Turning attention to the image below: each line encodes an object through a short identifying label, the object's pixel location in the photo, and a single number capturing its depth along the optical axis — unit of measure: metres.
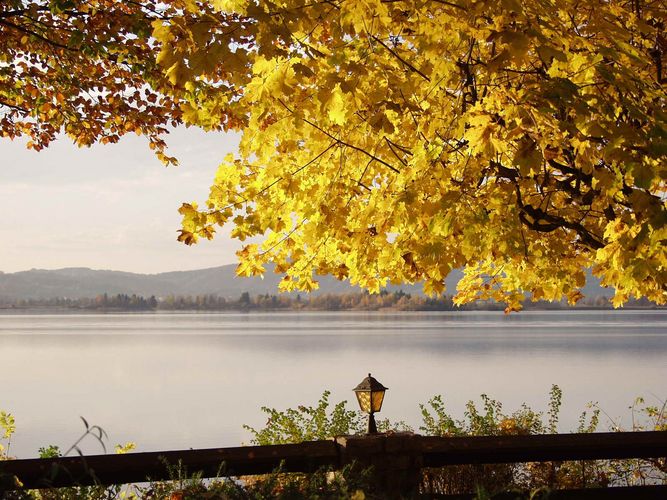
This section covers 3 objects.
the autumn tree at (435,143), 5.61
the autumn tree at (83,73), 11.43
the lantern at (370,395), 8.81
